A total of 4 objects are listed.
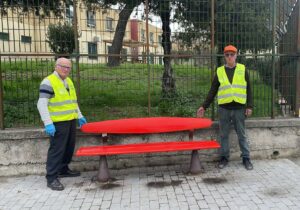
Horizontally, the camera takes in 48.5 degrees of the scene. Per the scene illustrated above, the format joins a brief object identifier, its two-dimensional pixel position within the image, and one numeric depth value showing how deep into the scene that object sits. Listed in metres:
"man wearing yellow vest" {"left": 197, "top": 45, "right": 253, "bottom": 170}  5.24
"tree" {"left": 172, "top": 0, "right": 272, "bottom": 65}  5.94
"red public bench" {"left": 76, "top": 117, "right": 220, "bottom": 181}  4.93
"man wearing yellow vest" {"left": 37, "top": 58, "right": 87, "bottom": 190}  4.62
